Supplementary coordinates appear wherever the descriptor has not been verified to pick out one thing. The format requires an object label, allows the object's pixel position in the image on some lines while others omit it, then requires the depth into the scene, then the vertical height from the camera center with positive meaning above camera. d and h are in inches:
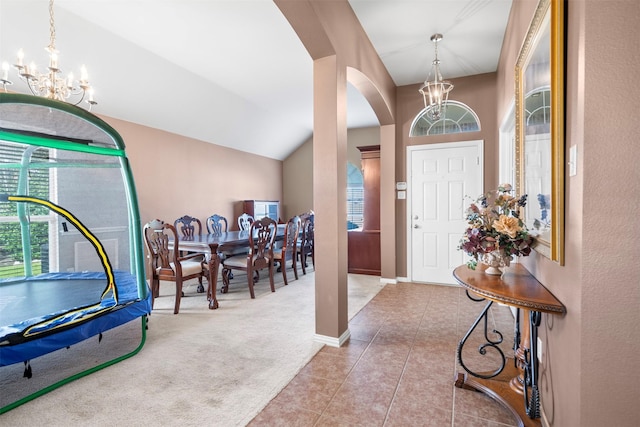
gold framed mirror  52.4 +17.3
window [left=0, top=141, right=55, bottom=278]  83.0 +0.8
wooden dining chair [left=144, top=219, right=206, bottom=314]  134.3 -25.0
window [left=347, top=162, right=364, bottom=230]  297.7 +13.3
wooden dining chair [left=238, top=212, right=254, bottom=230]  237.9 -8.1
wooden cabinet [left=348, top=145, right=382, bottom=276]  201.0 -10.9
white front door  169.6 +4.2
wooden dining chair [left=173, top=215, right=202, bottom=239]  188.4 -9.6
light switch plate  46.6 +7.4
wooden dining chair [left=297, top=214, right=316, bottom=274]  211.6 -20.3
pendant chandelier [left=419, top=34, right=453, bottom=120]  119.9 +45.3
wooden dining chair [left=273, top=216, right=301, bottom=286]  182.4 -20.6
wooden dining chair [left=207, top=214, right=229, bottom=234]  219.3 -9.5
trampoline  75.4 -5.5
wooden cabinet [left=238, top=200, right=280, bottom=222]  262.3 +2.1
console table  57.1 -31.0
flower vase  72.0 -12.4
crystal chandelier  95.0 +44.9
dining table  138.9 -17.3
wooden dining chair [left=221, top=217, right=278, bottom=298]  155.9 -24.8
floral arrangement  68.8 -5.0
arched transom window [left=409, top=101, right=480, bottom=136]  171.0 +49.4
